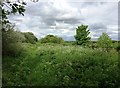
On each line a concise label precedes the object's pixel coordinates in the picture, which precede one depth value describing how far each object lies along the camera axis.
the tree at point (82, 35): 18.21
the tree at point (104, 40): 11.24
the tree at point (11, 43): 6.74
